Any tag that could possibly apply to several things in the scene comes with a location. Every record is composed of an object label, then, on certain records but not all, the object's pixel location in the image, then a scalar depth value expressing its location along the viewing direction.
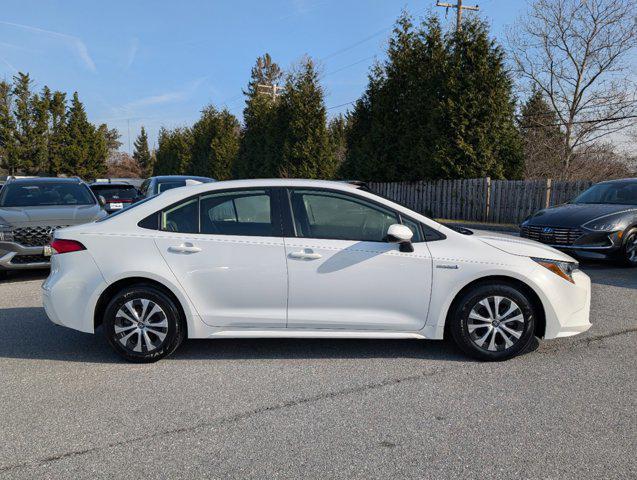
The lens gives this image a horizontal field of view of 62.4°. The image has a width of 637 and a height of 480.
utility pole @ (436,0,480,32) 24.70
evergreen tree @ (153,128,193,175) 48.34
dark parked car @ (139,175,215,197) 13.72
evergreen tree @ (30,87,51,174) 54.09
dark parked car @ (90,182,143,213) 15.74
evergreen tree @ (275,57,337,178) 25.20
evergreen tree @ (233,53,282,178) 29.08
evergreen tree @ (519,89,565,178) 29.95
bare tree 26.94
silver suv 7.76
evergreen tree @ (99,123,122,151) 91.88
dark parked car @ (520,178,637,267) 8.81
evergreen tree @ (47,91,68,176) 55.78
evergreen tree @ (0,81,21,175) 52.09
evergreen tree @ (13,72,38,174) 53.22
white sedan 4.37
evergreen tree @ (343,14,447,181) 19.62
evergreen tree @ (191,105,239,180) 38.62
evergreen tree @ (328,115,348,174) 24.81
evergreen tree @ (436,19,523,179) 18.33
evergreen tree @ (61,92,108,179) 56.25
